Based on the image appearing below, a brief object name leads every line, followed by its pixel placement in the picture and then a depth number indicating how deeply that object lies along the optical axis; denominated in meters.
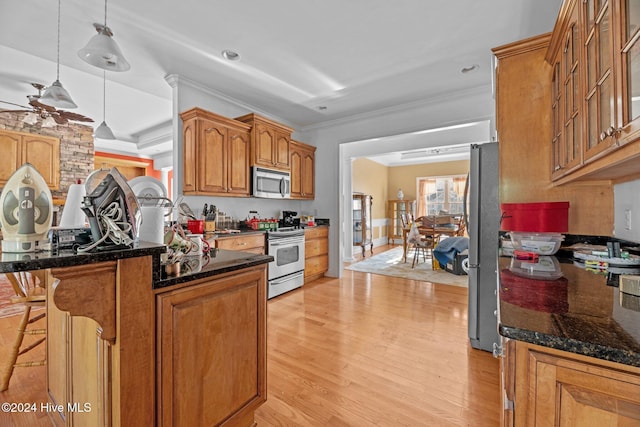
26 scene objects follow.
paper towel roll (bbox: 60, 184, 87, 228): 1.28
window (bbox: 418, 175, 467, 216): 8.24
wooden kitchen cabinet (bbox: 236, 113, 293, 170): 3.77
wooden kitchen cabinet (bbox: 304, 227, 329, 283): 4.38
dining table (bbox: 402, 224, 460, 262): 5.29
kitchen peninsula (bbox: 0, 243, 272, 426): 0.91
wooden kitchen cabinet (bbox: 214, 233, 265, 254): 3.08
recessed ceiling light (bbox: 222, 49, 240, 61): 2.79
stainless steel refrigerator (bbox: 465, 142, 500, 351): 2.27
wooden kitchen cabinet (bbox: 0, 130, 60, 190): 4.43
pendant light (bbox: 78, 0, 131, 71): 1.98
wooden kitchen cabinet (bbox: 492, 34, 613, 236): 1.87
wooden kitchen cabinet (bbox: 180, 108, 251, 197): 3.20
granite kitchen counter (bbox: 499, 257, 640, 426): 0.59
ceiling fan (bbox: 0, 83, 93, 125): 3.52
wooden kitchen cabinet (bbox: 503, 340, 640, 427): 0.59
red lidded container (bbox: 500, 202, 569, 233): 1.80
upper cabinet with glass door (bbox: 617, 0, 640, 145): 0.81
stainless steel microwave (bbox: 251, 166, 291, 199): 3.80
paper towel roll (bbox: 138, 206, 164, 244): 1.16
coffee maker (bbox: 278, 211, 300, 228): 4.32
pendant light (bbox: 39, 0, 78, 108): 2.73
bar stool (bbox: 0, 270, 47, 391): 1.79
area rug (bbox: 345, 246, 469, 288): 4.48
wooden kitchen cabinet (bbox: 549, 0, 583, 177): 1.31
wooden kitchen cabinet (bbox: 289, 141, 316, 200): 4.61
